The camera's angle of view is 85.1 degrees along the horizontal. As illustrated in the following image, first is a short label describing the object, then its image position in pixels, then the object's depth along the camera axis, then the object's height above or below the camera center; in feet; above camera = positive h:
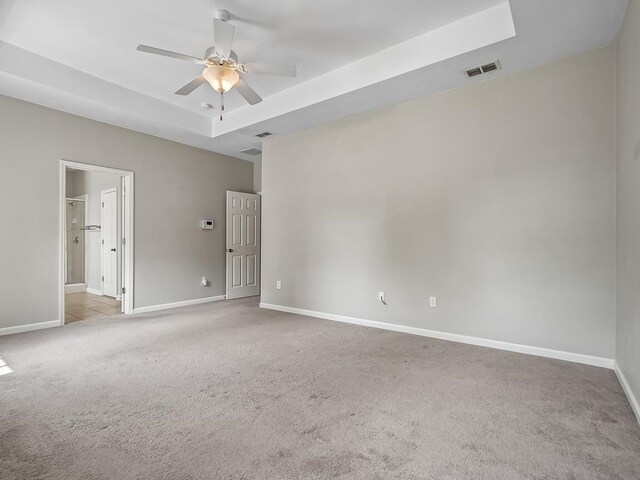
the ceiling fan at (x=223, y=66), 9.09 +5.01
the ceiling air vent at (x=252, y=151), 20.37 +5.45
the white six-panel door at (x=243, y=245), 21.56 -0.17
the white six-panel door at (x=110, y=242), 22.27 +0.02
